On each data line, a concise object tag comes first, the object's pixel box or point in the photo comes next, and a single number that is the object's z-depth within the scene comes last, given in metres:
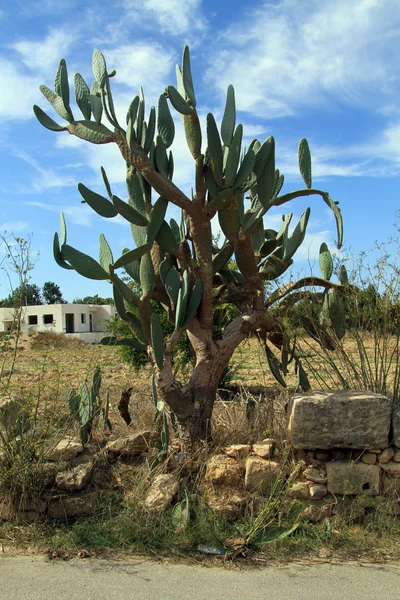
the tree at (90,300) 50.60
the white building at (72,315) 40.05
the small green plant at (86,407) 4.89
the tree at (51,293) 63.03
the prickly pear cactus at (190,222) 4.62
